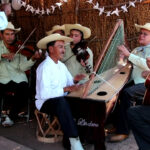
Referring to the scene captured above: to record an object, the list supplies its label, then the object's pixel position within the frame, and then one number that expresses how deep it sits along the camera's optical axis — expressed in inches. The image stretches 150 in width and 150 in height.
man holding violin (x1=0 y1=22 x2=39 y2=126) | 166.1
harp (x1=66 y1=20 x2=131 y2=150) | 109.7
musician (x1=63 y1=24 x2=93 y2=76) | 164.7
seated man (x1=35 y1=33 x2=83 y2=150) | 119.2
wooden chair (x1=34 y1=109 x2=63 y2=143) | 139.3
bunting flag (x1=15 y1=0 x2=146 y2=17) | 174.7
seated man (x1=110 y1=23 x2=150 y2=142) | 134.7
